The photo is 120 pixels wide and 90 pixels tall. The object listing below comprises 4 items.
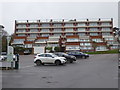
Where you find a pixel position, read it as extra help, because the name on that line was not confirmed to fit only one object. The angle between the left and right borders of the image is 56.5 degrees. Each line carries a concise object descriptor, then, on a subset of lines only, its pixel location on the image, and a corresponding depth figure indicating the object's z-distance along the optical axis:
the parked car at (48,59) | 12.71
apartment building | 45.41
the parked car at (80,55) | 21.15
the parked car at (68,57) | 15.01
